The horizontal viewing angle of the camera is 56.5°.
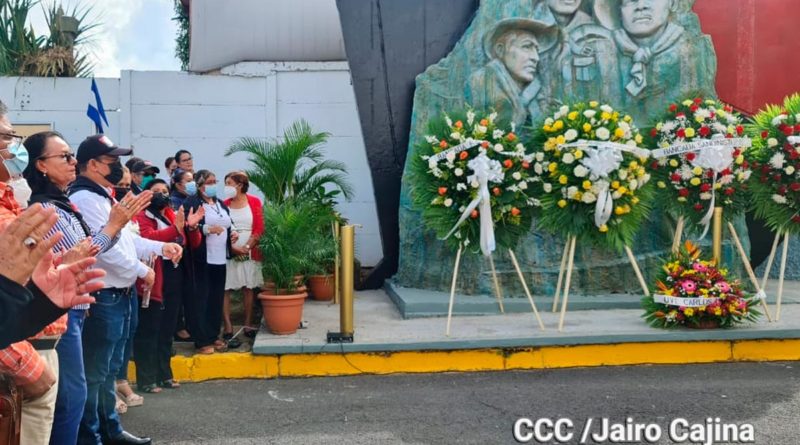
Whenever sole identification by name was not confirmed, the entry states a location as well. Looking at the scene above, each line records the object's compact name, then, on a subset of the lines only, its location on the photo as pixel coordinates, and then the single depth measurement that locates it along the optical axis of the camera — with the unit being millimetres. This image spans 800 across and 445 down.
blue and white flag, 9594
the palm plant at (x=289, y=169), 9461
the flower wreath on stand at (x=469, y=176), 6961
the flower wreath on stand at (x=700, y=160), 7168
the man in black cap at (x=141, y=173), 6328
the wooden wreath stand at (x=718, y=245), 7156
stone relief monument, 8484
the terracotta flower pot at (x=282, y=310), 6832
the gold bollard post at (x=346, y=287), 6496
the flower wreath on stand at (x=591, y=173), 6785
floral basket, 6770
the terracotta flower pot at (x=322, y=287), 9258
